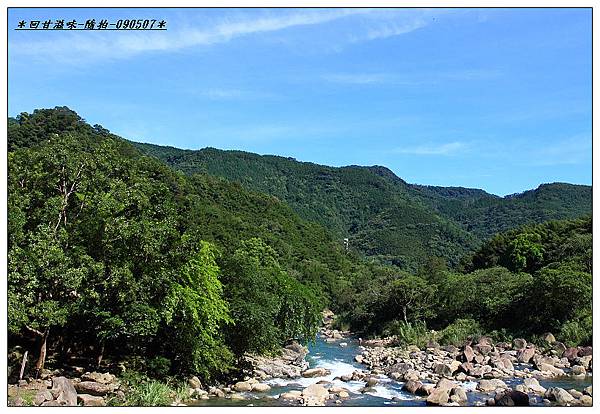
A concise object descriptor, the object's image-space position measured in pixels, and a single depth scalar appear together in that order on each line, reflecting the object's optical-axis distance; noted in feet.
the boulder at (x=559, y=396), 61.11
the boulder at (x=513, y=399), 58.03
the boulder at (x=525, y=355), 91.72
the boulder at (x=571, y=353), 90.02
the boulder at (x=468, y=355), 91.20
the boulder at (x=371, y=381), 72.39
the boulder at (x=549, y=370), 80.43
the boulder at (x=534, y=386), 67.00
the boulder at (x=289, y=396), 62.18
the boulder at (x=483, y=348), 97.64
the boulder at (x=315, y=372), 78.90
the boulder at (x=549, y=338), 101.40
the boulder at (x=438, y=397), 60.70
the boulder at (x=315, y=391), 63.31
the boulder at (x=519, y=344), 102.10
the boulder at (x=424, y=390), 66.80
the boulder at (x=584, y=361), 83.68
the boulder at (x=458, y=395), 61.73
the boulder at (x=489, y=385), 68.39
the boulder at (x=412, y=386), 68.13
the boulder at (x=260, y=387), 65.05
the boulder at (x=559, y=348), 94.67
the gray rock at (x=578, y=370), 79.93
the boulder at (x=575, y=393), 63.41
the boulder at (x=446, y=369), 79.82
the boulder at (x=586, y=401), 60.18
